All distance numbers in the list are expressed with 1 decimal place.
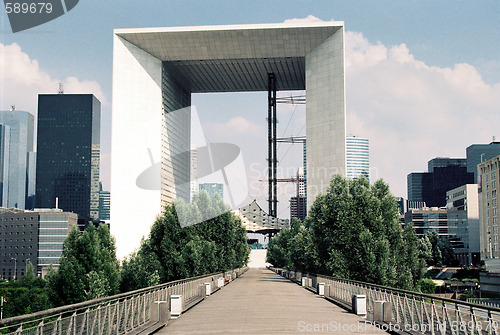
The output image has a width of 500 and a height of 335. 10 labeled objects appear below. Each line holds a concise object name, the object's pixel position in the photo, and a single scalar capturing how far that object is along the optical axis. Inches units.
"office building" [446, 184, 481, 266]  6550.2
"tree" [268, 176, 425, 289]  1695.4
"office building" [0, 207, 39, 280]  7342.5
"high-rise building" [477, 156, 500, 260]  4972.9
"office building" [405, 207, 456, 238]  7032.5
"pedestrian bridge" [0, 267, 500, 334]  538.6
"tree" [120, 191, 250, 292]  2047.2
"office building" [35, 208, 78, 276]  7372.1
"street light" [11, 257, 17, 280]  7292.3
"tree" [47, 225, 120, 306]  2332.7
